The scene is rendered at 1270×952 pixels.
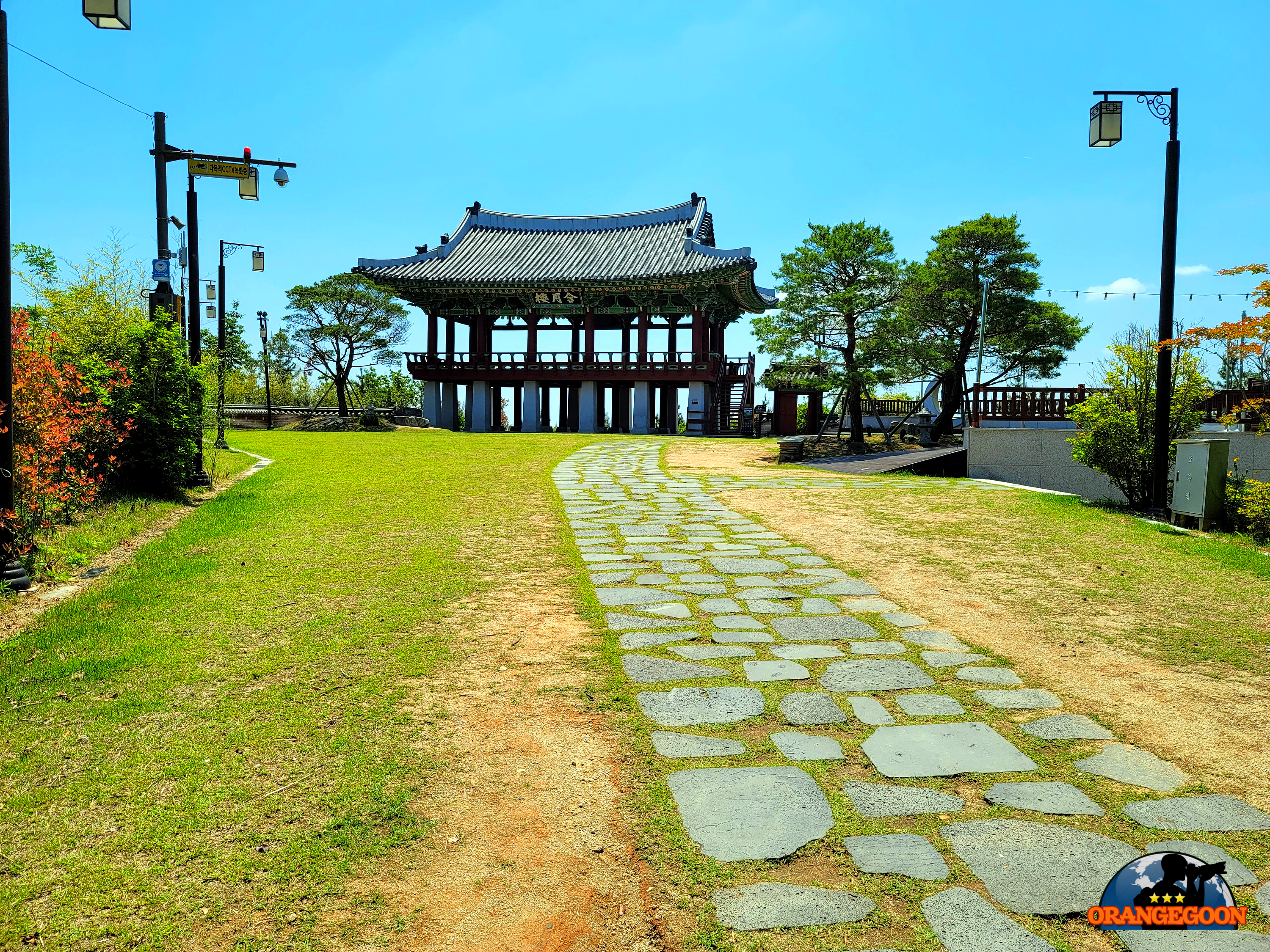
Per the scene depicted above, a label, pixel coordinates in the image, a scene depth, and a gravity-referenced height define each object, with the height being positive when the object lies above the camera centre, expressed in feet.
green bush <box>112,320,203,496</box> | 30.71 +0.33
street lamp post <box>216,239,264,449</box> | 44.86 +6.85
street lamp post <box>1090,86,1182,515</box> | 30.04 +7.08
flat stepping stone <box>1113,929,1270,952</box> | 6.52 -4.43
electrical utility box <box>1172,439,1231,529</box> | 28.43 -1.70
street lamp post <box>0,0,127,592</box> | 17.93 +0.67
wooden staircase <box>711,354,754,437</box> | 98.07 +4.11
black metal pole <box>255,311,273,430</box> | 100.42 +10.59
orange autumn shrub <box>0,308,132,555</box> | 20.54 -0.45
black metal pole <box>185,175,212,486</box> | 34.19 +5.06
